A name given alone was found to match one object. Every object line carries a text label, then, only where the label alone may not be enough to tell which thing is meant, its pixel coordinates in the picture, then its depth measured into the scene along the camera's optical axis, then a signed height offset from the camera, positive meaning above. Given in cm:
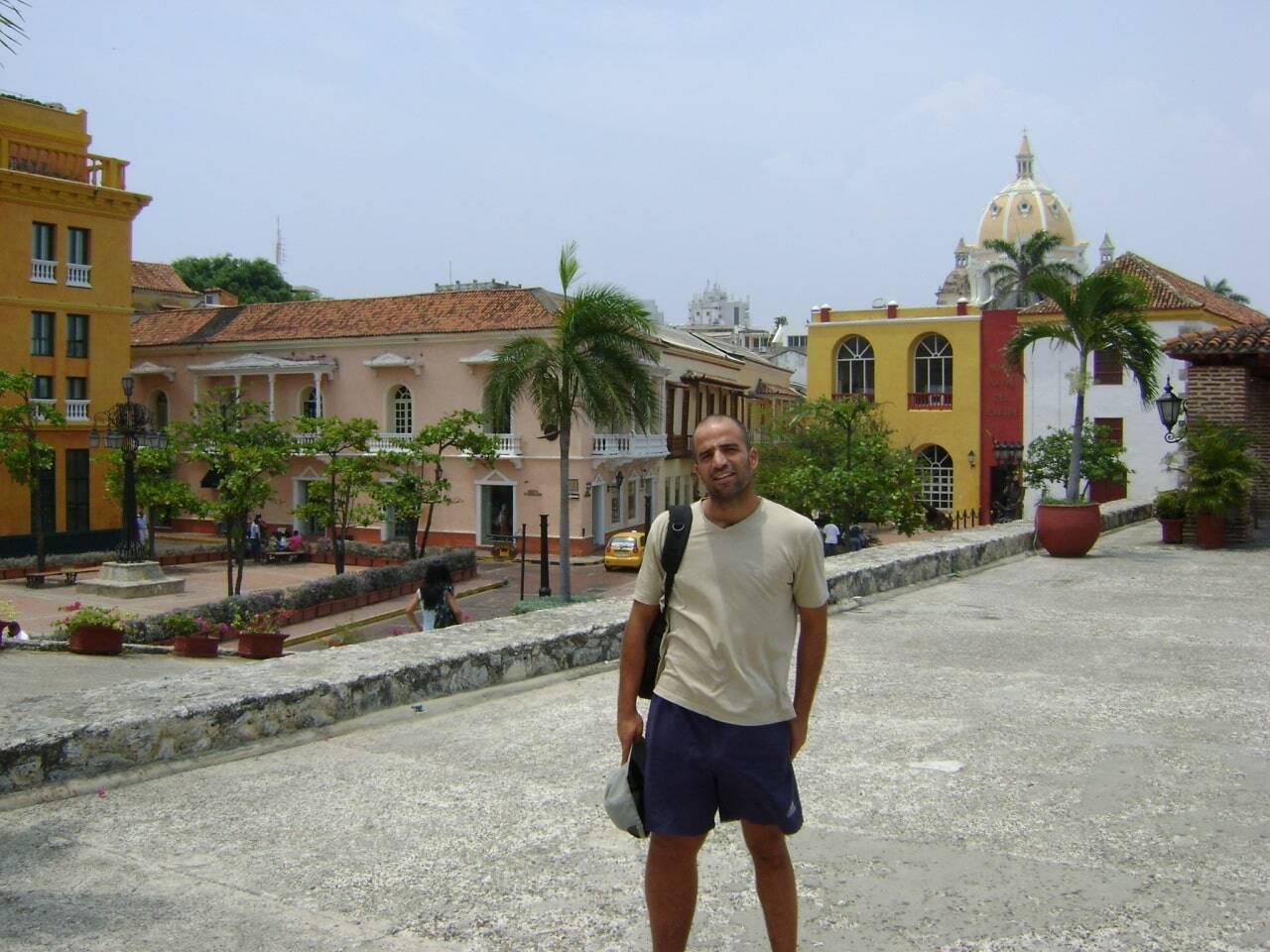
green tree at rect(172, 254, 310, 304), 6259 +1040
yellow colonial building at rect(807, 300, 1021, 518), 3944 +305
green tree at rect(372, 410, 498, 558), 2841 +31
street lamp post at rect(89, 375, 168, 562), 2528 +33
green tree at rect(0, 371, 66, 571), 2766 +68
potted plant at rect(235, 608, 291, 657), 1395 -199
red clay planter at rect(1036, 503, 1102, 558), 1473 -70
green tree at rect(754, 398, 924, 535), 2003 -9
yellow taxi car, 3244 -218
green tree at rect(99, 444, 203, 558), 2781 -32
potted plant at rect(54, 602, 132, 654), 1430 -196
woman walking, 1155 -124
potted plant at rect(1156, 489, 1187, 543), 1638 -58
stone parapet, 492 -108
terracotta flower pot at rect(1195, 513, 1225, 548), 1590 -77
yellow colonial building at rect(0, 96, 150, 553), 3216 +510
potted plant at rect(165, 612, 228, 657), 1440 -209
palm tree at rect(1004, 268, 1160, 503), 1530 +192
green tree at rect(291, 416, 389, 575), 2808 -2
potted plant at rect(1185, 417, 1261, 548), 1558 -3
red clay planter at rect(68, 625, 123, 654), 1429 -204
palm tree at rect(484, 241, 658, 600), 1995 +179
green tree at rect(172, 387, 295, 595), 2489 +49
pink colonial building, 3588 +286
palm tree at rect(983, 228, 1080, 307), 5069 +902
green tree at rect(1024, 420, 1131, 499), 3256 +37
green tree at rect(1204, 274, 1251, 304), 7438 +1169
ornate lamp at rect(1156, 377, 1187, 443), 1731 +96
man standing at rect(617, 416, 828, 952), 325 -63
